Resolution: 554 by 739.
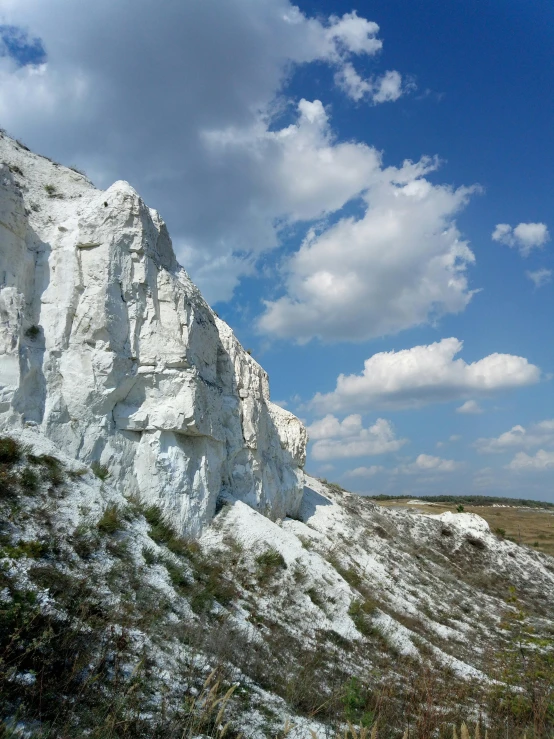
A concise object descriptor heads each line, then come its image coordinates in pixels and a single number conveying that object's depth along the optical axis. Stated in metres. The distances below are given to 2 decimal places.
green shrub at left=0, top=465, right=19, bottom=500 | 7.87
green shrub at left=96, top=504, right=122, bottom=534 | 8.86
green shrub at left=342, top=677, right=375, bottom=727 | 6.03
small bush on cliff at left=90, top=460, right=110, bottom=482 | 10.74
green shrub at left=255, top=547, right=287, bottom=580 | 11.89
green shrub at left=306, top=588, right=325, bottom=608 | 11.85
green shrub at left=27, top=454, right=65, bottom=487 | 9.09
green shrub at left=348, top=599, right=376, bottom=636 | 11.68
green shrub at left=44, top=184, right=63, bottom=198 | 13.67
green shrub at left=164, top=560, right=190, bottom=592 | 9.03
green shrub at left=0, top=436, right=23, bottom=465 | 8.79
